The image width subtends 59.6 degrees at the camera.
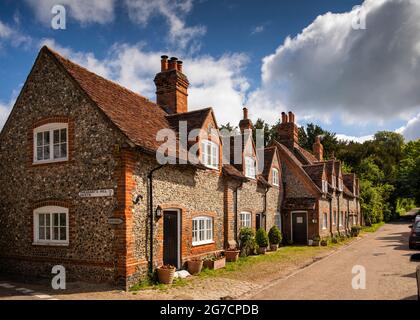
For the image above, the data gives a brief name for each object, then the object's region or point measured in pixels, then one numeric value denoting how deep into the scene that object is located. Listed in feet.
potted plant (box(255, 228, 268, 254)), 70.36
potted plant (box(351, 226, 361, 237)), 119.44
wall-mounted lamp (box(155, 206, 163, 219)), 43.24
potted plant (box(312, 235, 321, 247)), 88.43
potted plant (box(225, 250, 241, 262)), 59.16
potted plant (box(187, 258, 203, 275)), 48.55
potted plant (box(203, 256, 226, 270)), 52.43
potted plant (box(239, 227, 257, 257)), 65.16
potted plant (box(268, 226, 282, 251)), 77.24
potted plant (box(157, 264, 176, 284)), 41.75
